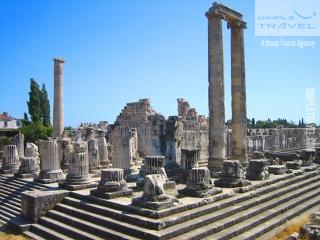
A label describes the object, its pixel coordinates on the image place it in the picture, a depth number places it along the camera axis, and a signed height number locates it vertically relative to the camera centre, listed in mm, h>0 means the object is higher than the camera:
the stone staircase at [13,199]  11107 -2591
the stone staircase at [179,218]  8445 -2379
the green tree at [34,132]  36562 +186
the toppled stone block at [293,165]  17359 -1713
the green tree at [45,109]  47875 +3487
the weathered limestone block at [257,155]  16366 -1116
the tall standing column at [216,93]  15711 +1803
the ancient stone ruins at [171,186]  9000 -1942
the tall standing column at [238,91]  17453 +2068
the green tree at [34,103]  46000 +4149
